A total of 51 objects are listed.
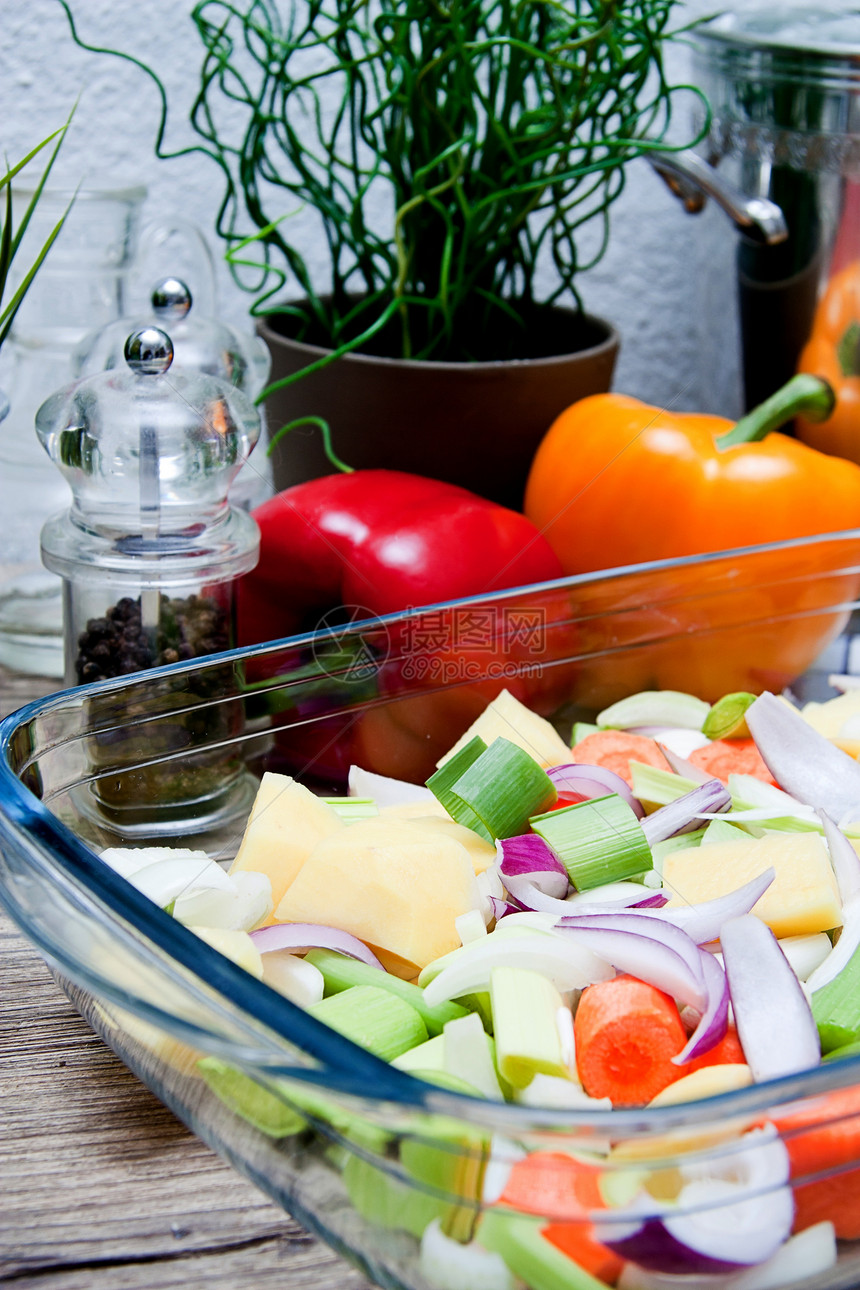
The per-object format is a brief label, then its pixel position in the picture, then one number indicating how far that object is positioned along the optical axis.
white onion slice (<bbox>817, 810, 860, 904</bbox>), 0.58
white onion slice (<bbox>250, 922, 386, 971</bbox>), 0.56
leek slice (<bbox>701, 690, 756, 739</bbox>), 0.65
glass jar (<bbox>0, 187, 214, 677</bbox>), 0.72
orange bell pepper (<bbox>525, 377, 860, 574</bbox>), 0.71
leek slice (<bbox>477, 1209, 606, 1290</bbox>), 0.48
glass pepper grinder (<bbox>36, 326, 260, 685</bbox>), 0.63
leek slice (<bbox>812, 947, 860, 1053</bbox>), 0.55
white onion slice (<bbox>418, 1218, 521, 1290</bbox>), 0.49
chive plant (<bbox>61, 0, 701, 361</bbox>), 0.70
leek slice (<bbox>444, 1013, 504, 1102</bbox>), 0.54
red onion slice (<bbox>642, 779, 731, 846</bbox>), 0.60
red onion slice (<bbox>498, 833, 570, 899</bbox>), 0.58
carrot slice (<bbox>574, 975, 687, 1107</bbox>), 0.54
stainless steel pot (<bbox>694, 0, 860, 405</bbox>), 0.73
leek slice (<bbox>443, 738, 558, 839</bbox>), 0.60
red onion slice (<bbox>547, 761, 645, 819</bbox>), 0.62
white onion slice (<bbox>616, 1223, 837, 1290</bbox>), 0.50
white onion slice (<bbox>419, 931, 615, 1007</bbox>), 0.56
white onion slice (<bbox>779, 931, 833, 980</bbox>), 0.57
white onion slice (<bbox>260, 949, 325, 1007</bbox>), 0.56
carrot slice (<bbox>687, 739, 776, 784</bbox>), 0.64
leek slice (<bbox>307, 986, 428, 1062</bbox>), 0.54
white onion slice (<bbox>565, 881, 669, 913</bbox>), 0.57
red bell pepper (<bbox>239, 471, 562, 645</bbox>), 0.67
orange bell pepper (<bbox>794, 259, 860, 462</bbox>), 0.75
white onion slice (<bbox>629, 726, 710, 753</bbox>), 0.65
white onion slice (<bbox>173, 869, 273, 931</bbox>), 0.56
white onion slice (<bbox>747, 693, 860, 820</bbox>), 0.62
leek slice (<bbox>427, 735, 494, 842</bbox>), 0.60
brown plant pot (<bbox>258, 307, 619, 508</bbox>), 0.71
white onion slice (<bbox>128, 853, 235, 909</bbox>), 0.57
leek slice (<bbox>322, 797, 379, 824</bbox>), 0.60
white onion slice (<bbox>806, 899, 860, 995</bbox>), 0.56
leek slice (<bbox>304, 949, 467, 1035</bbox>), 0.56
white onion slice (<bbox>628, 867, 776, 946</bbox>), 0.56
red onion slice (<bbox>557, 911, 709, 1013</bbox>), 0.55
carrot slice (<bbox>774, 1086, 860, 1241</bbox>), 0.49
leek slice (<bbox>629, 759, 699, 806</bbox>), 0.62
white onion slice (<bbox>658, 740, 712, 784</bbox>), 0.63
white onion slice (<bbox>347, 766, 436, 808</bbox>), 0.62
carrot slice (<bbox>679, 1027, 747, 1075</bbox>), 0.54
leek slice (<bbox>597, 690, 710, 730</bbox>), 0.66
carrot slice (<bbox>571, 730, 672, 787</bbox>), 0.64
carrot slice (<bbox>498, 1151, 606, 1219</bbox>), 0.46
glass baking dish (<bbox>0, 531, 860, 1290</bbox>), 0.47
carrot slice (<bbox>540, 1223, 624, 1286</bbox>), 0.48
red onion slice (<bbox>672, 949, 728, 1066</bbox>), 0.54
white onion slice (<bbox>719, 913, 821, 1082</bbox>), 0.54
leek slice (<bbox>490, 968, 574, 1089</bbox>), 0.54
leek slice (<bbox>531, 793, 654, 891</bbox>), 0.58
